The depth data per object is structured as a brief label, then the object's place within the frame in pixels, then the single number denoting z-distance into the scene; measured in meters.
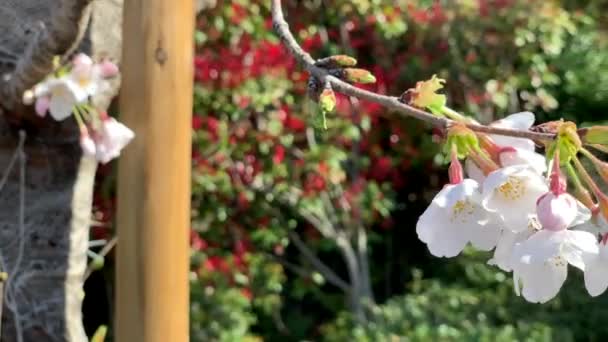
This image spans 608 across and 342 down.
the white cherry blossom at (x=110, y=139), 1.20
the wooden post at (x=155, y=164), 1.19
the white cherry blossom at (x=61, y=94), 1.24
